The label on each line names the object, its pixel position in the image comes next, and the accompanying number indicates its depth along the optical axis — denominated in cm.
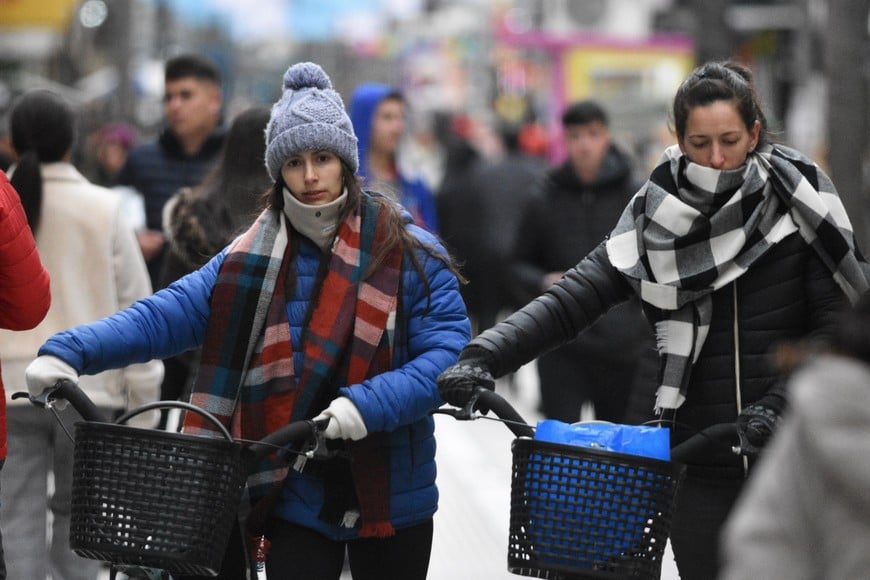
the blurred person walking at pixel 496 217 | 2817
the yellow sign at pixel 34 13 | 4919
